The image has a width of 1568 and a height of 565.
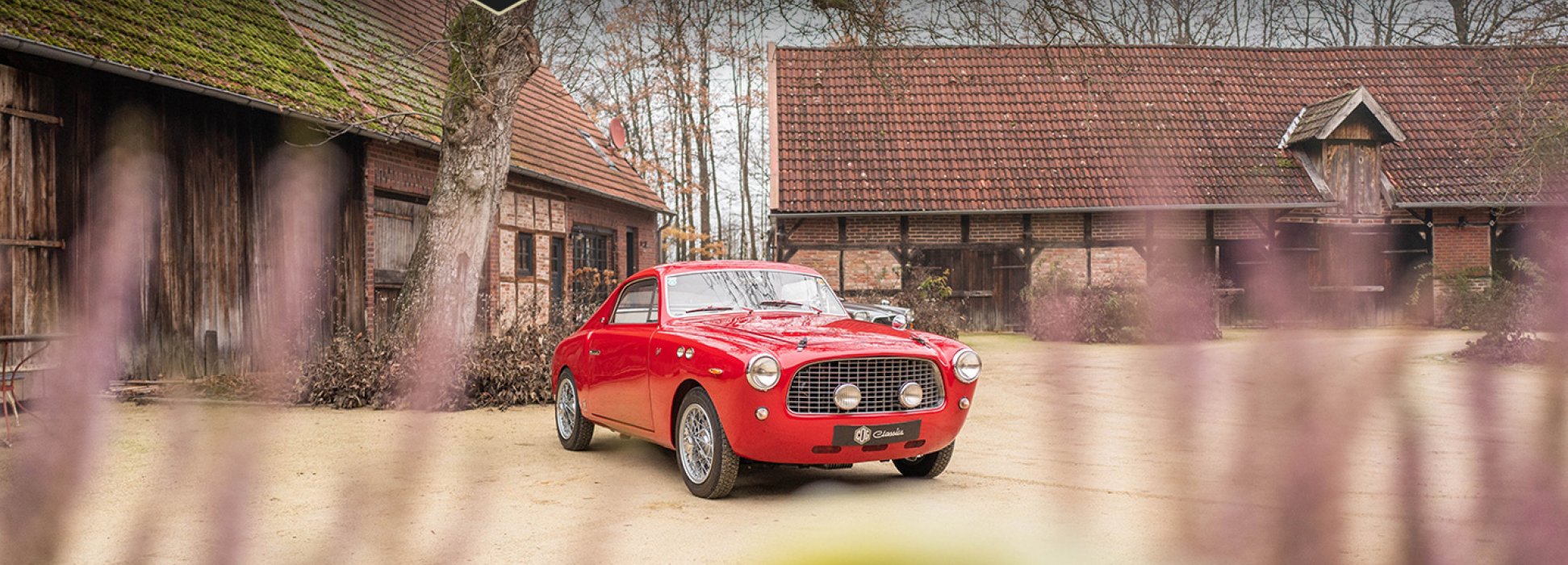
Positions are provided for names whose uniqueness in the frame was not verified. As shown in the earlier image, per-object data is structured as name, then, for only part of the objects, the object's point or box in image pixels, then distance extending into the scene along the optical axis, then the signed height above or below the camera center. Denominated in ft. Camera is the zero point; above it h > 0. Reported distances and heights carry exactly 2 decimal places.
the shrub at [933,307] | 61.26 -1.62
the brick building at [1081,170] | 71.46 +7.13
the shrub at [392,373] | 33.94 -2.71
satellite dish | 82.33 +11.35
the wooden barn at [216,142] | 31.65 +5.30
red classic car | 19.31 -1.97
